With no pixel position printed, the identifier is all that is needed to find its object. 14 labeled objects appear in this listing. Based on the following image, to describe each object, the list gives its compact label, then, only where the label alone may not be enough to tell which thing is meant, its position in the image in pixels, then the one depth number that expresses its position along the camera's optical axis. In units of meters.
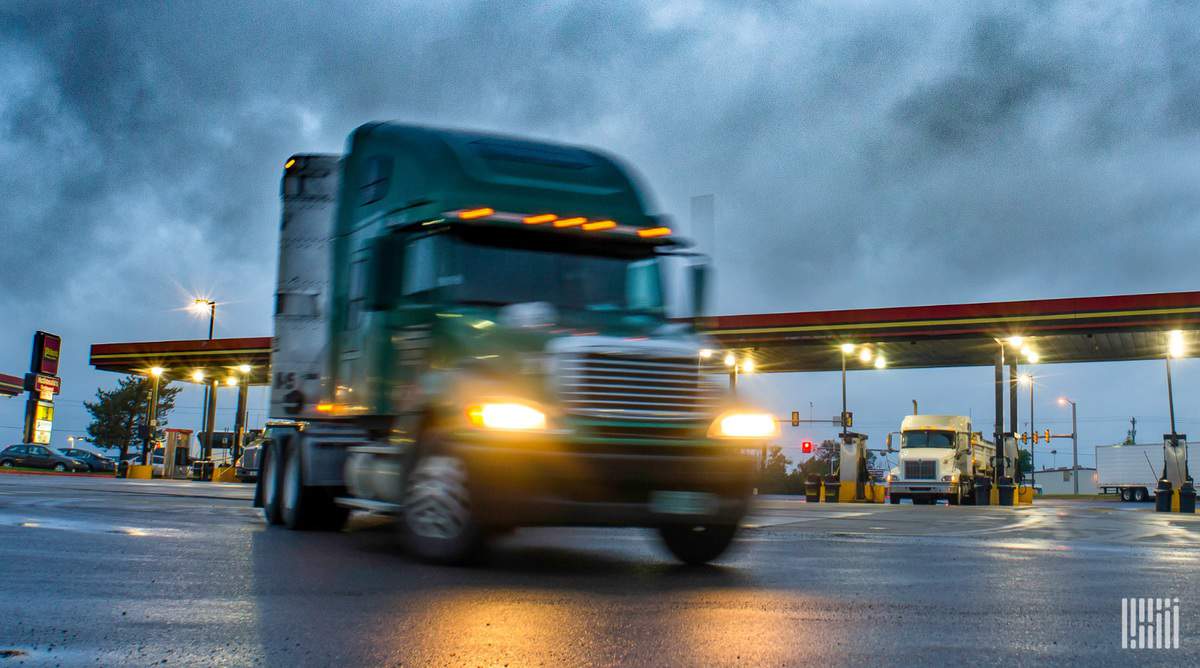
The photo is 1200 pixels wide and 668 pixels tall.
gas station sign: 62.94
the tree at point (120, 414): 92.00
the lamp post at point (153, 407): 56.62
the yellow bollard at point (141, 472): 55.75
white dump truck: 41.97
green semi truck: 8.62
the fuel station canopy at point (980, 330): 37.75
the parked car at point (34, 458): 59.44
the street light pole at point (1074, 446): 88.14
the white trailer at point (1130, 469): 62.59
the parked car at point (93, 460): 63.66
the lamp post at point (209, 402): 60.19
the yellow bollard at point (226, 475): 53.12
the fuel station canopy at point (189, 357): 53.03
